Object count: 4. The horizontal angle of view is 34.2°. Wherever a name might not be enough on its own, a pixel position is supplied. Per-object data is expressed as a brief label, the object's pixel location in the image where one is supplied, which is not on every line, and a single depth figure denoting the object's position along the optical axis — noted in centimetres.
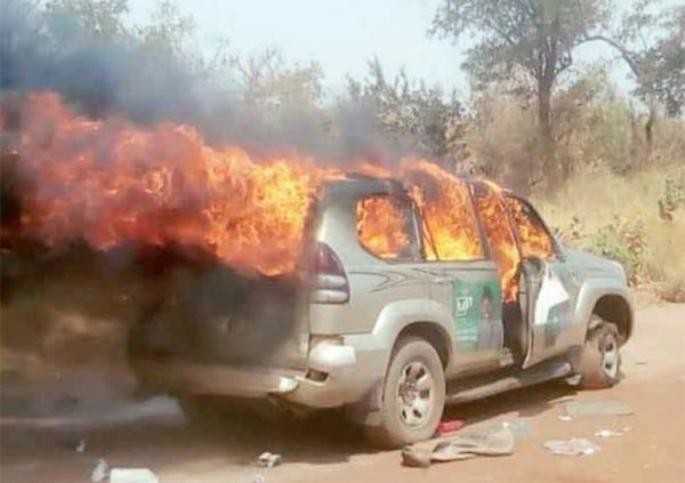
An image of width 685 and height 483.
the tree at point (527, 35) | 3047
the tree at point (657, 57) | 3148
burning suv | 712
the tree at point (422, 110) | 2442
